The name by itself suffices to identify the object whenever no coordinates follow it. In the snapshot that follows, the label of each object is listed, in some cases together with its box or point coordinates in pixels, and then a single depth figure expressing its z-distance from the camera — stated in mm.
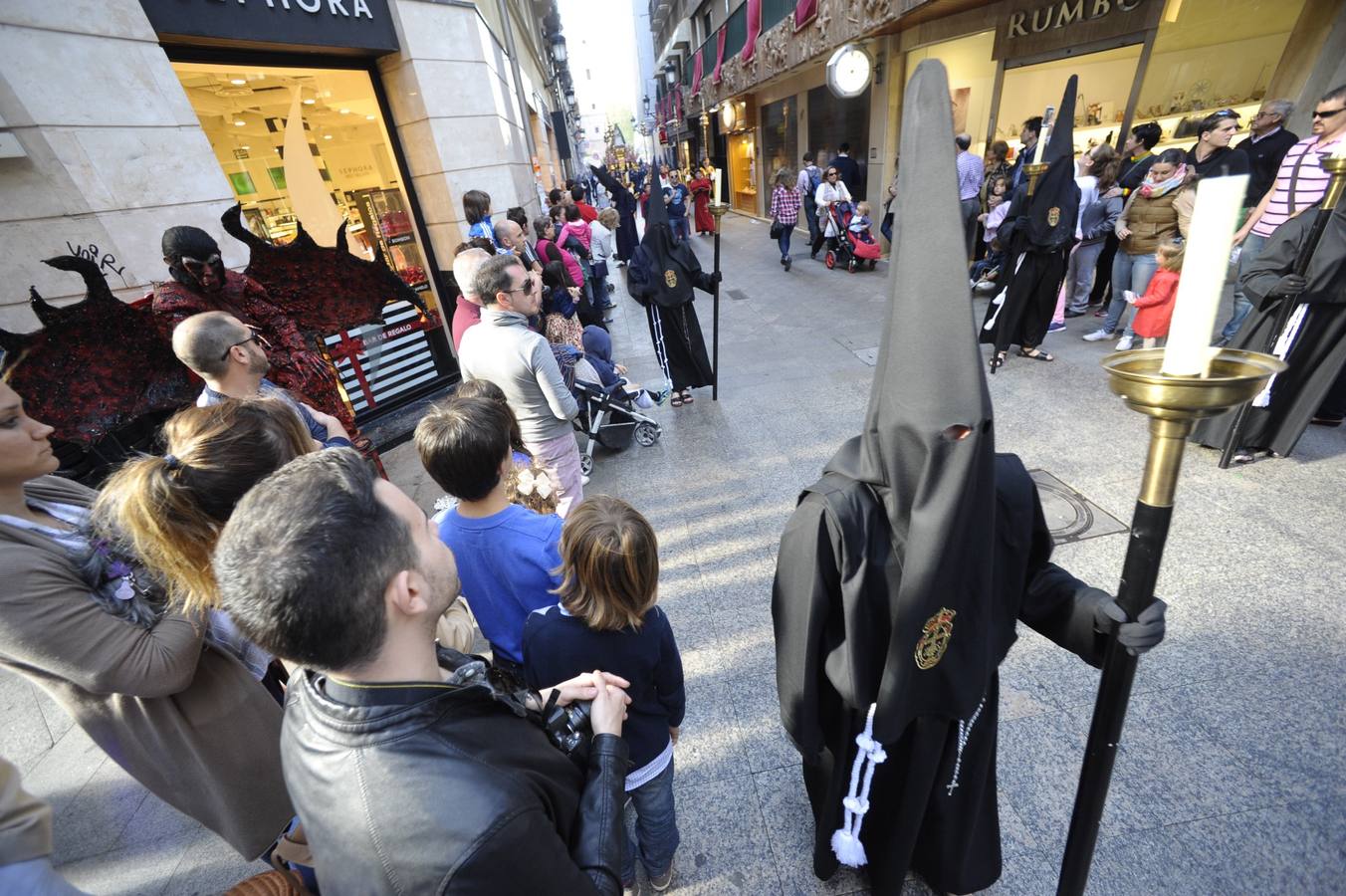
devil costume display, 3086
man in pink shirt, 3711
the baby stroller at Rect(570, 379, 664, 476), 4684
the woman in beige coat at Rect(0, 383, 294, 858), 1316
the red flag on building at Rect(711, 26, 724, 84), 19172
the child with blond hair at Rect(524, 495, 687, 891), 1484
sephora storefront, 4477
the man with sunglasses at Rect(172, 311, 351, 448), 2293
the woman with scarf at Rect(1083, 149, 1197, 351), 5152
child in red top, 4453
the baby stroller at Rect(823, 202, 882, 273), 9789
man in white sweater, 2809
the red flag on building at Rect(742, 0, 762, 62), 14531
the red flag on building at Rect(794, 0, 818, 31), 10773
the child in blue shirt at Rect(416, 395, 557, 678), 1781
